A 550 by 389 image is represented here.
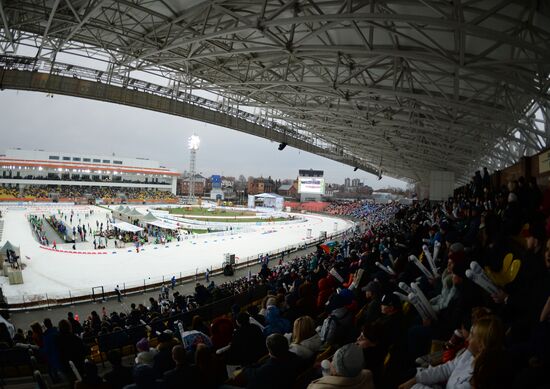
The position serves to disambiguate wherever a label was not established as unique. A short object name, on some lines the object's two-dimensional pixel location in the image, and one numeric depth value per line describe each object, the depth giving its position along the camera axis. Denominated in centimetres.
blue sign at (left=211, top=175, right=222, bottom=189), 10631
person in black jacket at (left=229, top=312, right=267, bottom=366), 330
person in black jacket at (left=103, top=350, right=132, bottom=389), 339
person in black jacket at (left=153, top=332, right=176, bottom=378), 354
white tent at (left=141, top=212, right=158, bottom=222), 3369
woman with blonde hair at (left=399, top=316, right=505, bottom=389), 183
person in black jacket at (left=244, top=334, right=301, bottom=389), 239
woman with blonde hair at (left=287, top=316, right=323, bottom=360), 293
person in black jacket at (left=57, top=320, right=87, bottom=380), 461
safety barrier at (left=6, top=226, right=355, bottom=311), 1196
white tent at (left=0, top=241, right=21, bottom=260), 1640
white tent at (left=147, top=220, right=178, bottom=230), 3119
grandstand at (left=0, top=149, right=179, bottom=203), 6366
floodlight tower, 6631
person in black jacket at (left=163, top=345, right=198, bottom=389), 262
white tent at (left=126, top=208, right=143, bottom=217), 3558
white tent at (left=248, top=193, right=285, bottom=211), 7125
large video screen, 7075
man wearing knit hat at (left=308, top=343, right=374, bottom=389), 197
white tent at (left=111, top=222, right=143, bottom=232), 2714
